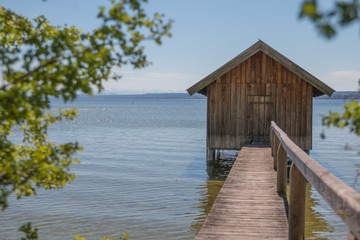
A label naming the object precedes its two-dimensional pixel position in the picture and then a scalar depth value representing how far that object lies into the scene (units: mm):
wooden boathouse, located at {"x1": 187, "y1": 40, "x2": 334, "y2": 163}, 15812
